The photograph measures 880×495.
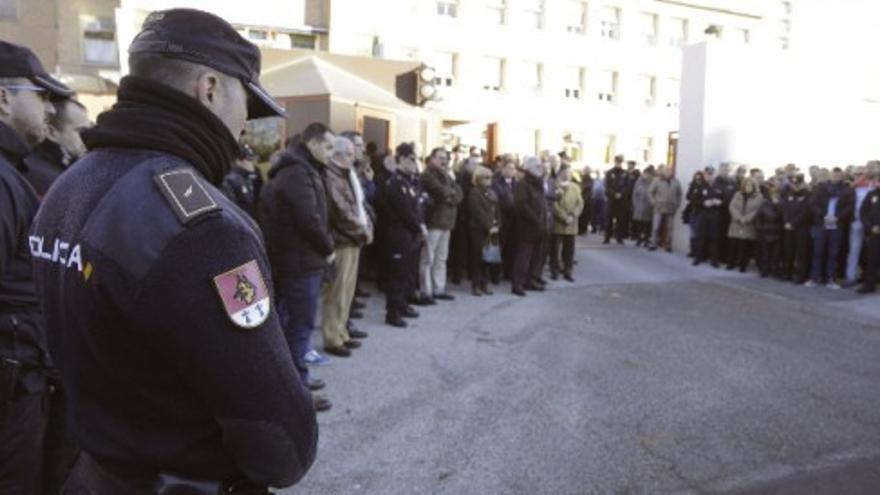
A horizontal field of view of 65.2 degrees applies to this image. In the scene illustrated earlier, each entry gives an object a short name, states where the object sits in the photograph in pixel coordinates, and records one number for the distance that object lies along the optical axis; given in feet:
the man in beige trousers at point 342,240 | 20.12
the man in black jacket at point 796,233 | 37.91
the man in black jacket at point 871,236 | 34.63
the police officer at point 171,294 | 4.39
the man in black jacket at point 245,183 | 17.88
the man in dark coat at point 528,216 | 32.32
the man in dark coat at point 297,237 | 17.13
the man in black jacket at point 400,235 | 25.36
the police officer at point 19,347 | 7.76
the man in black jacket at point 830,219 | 36.58
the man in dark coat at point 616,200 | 52.85
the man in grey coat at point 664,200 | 47.50
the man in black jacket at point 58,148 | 9.36
